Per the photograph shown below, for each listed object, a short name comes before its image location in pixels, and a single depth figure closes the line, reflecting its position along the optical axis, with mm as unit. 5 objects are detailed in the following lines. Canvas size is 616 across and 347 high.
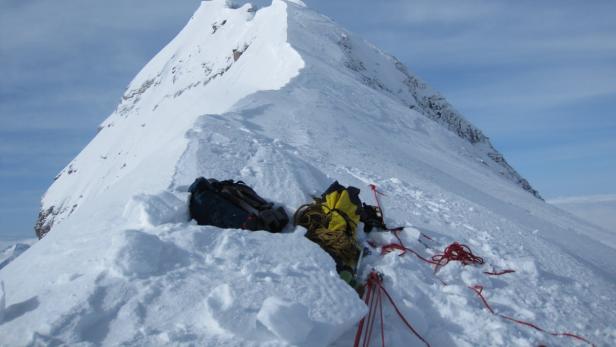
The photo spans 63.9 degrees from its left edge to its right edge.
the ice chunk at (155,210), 4020
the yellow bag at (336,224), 4152
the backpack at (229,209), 4242
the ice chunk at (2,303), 3020
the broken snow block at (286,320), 2830
